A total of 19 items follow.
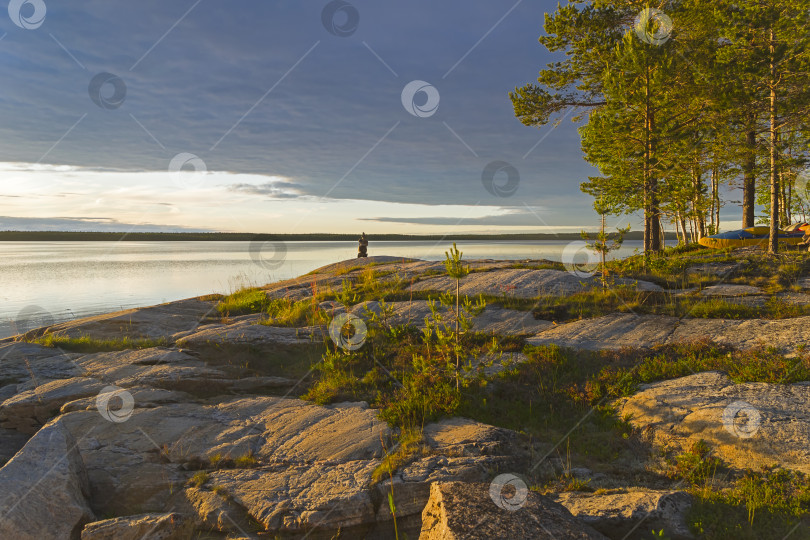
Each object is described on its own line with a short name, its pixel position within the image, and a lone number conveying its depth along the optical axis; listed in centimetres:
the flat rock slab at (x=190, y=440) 564
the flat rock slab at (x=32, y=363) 923
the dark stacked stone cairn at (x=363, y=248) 3215
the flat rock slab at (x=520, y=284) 1377
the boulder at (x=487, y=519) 367
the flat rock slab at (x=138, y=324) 1269
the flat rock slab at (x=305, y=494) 479
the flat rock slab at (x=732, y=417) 557
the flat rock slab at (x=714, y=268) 1589
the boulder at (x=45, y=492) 464
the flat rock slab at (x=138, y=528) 449
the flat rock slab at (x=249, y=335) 1080
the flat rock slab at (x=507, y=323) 1080
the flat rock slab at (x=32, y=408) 757
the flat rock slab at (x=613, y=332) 955
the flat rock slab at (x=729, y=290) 1270
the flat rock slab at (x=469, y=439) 583
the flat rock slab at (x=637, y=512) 438
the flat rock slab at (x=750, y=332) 845
